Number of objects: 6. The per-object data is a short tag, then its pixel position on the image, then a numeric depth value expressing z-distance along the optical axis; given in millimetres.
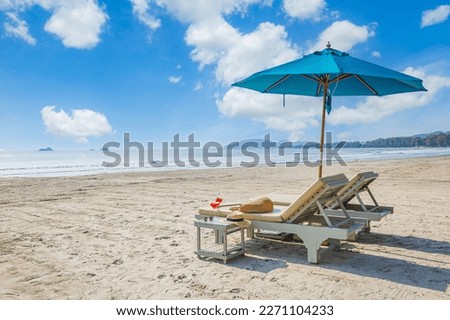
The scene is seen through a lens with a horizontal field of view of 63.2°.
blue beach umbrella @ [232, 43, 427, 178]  4699
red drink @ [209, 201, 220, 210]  5367
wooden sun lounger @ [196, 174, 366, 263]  4621
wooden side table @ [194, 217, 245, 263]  4816
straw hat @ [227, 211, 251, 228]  4969
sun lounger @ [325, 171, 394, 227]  5636
